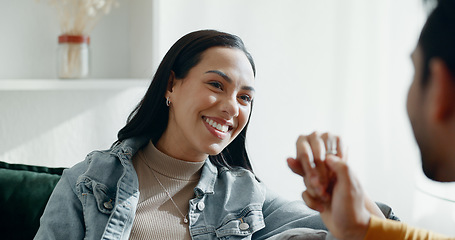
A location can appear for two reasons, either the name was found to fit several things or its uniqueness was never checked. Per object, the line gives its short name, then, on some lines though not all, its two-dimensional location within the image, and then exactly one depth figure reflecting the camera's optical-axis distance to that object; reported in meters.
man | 0.82
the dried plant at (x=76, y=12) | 2.35
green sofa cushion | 1.75
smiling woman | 1.60
